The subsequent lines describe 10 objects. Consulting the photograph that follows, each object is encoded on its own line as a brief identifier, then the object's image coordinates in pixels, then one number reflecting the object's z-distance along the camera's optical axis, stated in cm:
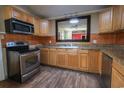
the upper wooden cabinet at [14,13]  226
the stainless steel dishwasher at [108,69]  151
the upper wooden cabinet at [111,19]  196
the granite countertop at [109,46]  255
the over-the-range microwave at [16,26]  225
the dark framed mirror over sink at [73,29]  336
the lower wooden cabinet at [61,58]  320
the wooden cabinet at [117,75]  102
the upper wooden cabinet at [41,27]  338
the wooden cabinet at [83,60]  284
